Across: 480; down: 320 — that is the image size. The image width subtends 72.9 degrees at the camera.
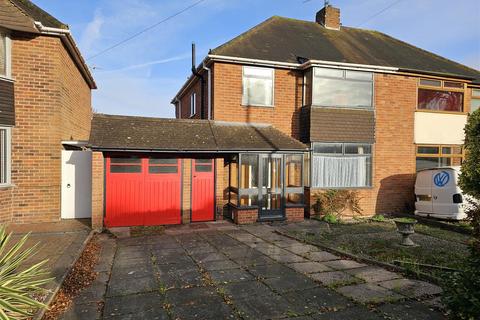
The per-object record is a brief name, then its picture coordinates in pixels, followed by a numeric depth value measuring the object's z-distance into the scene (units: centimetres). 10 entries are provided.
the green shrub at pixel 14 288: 332
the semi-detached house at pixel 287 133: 981
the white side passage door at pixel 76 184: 1011
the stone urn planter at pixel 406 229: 762
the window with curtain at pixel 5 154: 906
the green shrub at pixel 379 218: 1135
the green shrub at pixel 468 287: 335
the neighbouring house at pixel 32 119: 905
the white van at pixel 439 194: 967
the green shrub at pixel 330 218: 1085
